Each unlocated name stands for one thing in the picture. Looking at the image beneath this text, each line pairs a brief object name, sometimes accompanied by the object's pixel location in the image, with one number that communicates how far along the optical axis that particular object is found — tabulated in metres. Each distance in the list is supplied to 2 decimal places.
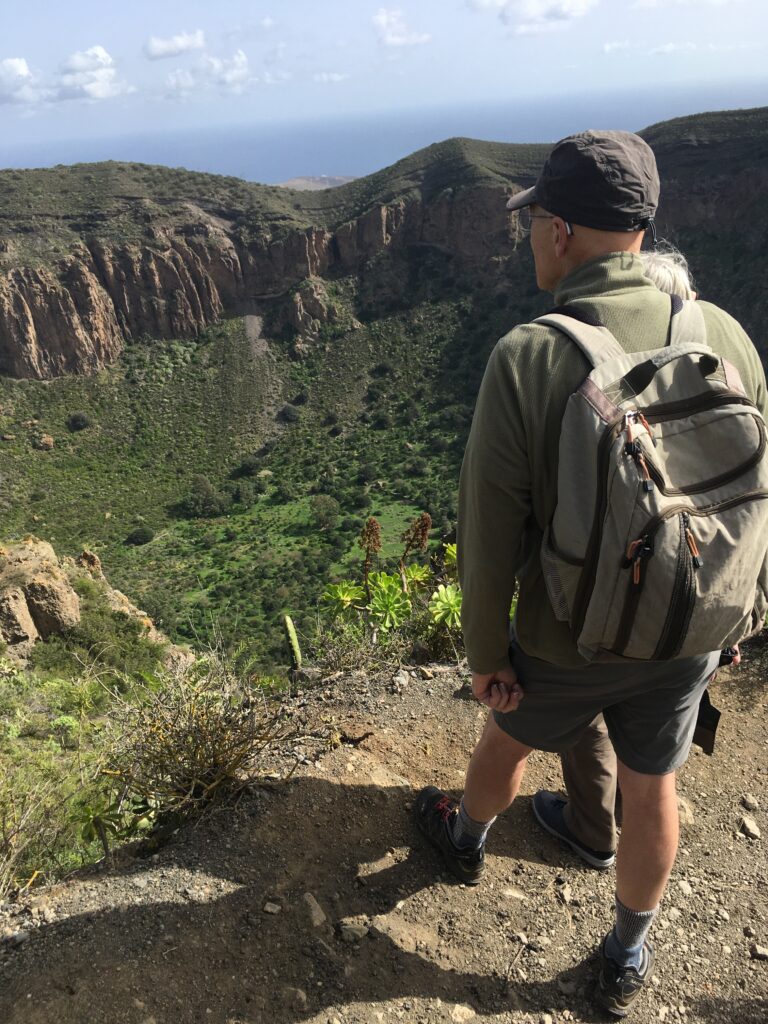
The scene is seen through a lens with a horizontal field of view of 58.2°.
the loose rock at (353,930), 1.87
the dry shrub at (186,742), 2.19
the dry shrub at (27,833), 1.99
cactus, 3.82
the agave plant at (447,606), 3.29
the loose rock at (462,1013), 1.70
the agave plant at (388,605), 3.68
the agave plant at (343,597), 4.09
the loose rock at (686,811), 2.31
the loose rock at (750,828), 2.26
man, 1.33
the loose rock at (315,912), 1.90
